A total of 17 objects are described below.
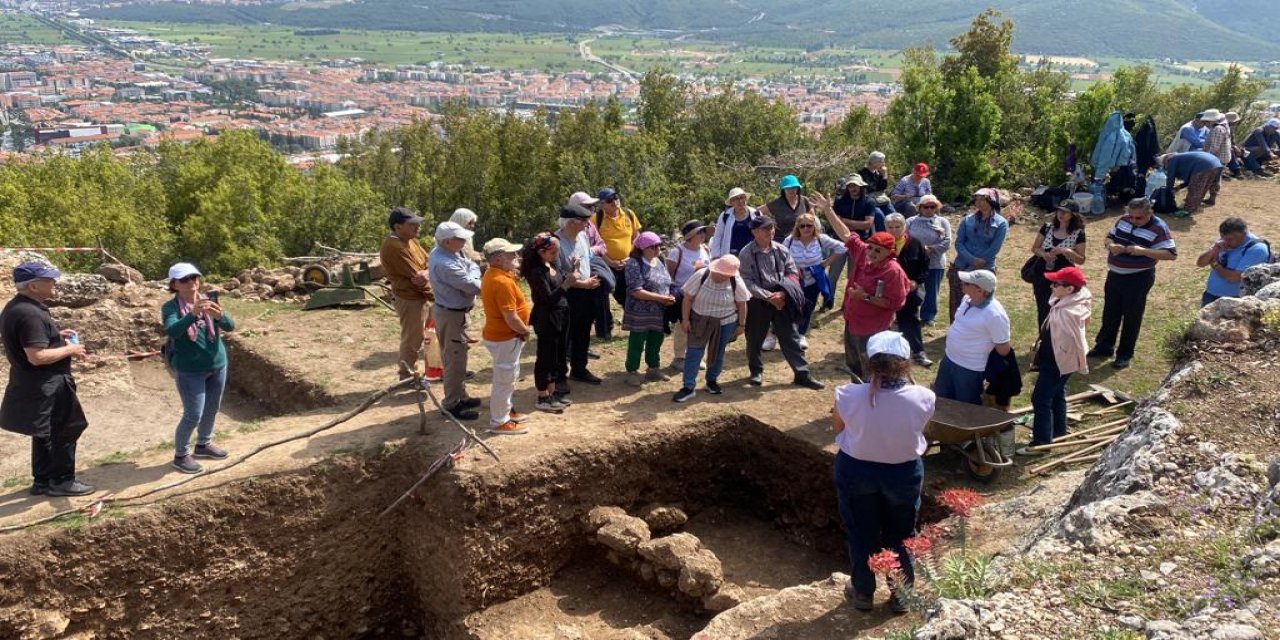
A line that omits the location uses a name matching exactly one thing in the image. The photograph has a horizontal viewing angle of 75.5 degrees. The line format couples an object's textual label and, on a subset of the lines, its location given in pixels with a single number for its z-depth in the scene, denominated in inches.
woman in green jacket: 280.4
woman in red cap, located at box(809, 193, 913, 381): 324.5
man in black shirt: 256.2
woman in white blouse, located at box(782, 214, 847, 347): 383.6
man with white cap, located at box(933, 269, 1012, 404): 295.9
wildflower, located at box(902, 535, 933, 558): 212.2
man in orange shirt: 304.3
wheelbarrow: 287.1
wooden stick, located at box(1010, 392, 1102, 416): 354.3
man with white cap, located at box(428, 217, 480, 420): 319.3
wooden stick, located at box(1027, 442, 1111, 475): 299.4
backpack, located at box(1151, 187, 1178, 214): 644.7
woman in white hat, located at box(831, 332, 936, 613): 205.8
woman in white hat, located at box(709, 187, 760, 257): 398.3
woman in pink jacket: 296.0
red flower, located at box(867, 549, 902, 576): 209.8
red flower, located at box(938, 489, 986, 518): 262.9
